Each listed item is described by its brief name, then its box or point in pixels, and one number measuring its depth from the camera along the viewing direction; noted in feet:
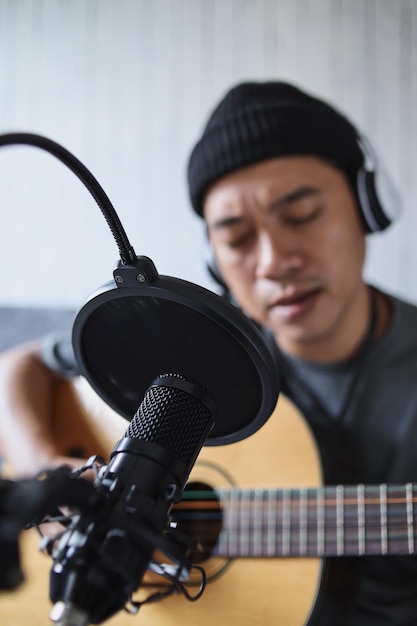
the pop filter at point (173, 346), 1.32
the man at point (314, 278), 3.19
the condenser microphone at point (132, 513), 1.09
